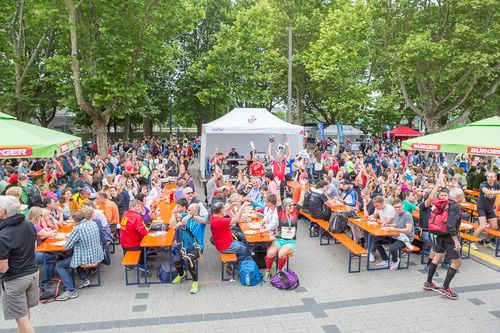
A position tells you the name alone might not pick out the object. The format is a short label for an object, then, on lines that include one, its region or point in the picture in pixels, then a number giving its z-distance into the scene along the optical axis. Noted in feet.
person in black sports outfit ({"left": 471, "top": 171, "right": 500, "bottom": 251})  27.23
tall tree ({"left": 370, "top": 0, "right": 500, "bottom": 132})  66.39
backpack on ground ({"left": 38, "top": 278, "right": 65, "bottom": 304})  19.98
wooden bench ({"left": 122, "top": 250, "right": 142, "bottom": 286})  20.90
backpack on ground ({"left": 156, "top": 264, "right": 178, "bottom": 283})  22.47
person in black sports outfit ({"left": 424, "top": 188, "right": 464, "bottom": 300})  19.42
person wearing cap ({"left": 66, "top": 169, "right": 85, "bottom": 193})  33.52
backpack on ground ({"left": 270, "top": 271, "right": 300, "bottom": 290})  21.40
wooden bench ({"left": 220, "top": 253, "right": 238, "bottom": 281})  21.33
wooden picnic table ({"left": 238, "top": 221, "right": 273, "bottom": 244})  22.23
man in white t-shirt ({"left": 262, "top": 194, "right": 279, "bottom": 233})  23.00
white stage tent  51.34
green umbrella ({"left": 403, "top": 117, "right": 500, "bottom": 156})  26.35
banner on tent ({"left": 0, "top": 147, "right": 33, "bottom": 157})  21.39
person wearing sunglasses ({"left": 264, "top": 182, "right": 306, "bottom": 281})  21.90
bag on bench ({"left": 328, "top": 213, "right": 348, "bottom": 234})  26.81
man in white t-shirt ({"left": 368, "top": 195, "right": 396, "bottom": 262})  24.59
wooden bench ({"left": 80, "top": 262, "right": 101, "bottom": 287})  21.85
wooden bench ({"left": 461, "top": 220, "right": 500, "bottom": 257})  26.53
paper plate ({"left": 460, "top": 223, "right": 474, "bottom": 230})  25.21
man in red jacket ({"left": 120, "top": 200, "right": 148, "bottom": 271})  21.97
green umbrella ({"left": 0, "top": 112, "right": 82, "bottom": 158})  21.70
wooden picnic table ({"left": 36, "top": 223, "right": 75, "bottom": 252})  20.51
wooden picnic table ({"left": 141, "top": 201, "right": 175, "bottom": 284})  21.26
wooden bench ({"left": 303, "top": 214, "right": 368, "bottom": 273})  23.32
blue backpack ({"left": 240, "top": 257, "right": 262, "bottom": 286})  21.81
